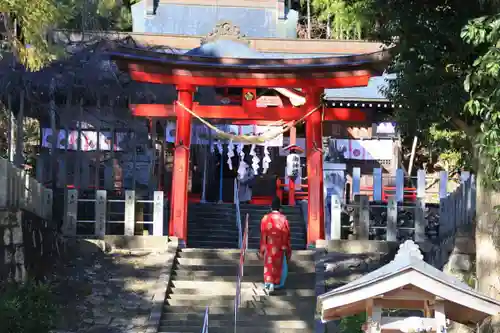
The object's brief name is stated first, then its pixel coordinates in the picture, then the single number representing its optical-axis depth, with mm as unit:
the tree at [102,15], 22066
